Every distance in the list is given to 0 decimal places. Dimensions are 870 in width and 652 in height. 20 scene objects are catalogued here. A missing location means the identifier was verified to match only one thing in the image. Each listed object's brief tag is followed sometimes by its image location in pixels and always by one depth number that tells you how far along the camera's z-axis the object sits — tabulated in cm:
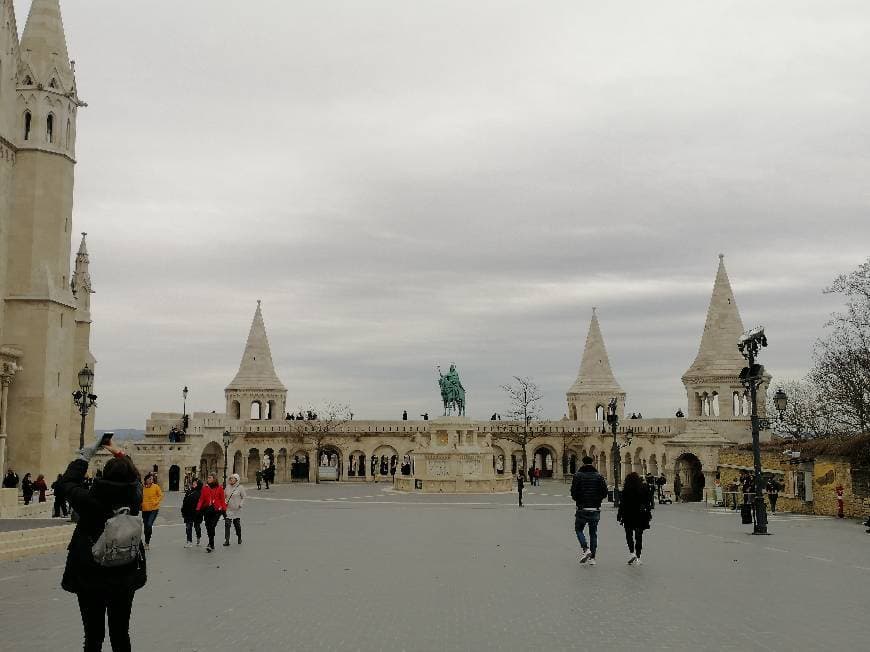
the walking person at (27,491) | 2595
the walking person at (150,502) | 1469
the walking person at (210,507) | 1512
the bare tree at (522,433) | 6325
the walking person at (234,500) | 1529
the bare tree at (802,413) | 4703
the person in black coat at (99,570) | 549
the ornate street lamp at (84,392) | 2275
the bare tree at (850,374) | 3378
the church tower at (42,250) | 3241
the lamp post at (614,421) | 3058
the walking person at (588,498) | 1254
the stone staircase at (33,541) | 1491
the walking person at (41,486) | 2602
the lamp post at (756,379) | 1792
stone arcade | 4669
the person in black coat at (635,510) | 1254
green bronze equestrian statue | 4734
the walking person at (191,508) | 1542
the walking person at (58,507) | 2230
